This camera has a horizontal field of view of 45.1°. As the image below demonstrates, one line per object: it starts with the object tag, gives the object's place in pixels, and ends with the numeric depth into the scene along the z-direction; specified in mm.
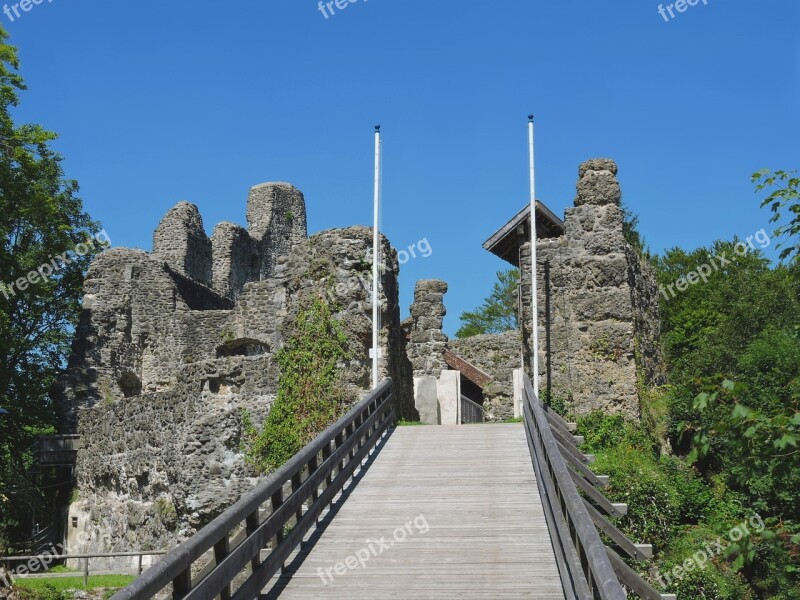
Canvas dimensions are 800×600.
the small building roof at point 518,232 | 21297
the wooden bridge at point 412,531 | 6883
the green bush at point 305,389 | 15578
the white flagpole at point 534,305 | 16703
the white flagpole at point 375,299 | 15453
